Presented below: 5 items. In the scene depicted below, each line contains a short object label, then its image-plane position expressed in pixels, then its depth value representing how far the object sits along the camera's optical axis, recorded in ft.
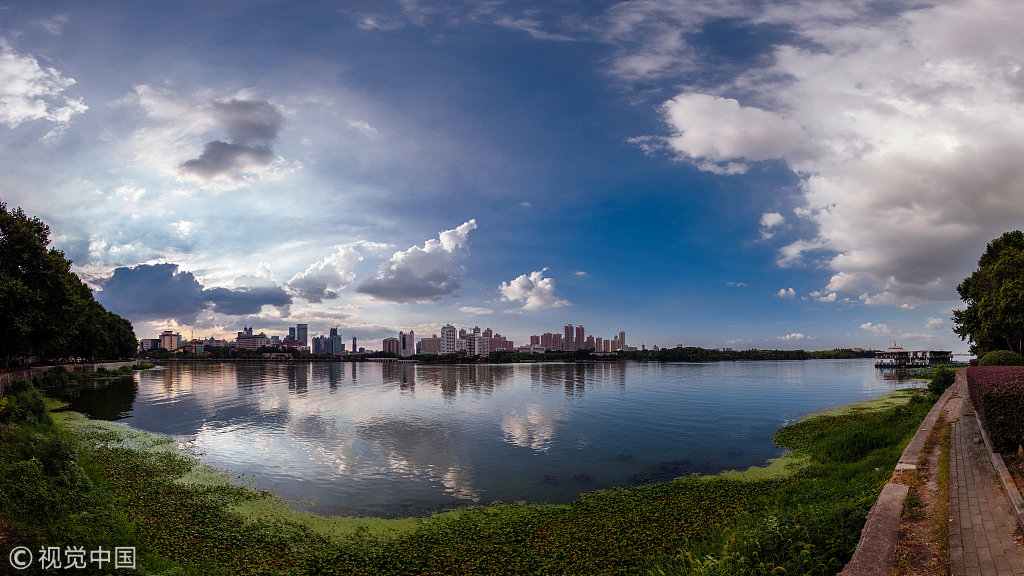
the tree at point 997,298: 108.47
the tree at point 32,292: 102.22
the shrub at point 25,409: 69.15
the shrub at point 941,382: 103.81
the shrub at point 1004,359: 86.58
